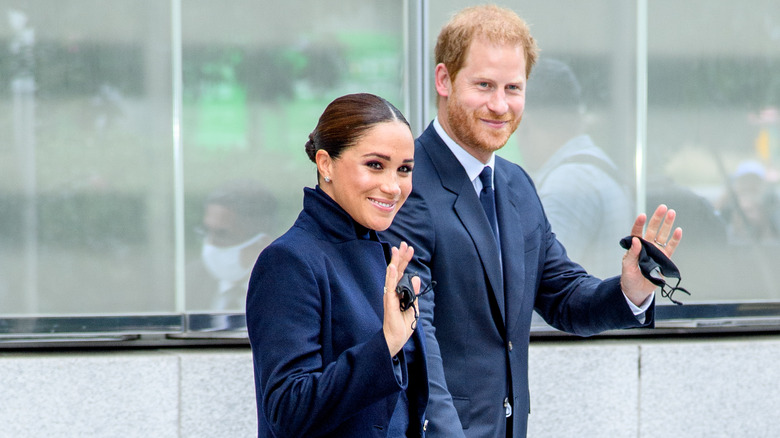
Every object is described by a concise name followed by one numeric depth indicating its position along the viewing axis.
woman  11.90
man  12.36
